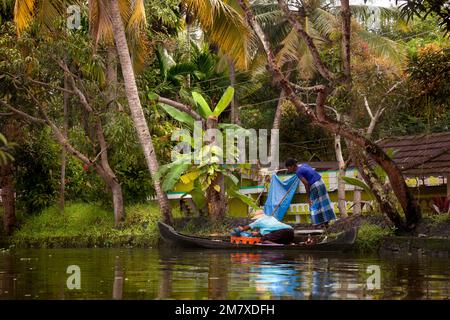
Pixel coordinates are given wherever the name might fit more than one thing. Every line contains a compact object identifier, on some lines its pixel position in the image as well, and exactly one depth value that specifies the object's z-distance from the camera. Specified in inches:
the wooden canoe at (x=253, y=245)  636.1
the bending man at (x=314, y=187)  767.1
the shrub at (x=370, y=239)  685.3
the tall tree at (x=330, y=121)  658.2
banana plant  847.7
